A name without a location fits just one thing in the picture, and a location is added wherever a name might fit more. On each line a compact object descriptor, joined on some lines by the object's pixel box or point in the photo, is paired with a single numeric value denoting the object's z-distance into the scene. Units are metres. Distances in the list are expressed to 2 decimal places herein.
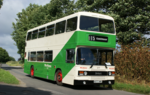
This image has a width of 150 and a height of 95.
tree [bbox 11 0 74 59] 36.03
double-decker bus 11.32
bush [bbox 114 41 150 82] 14.12
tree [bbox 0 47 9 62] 126.04
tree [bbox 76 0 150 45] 20.97
